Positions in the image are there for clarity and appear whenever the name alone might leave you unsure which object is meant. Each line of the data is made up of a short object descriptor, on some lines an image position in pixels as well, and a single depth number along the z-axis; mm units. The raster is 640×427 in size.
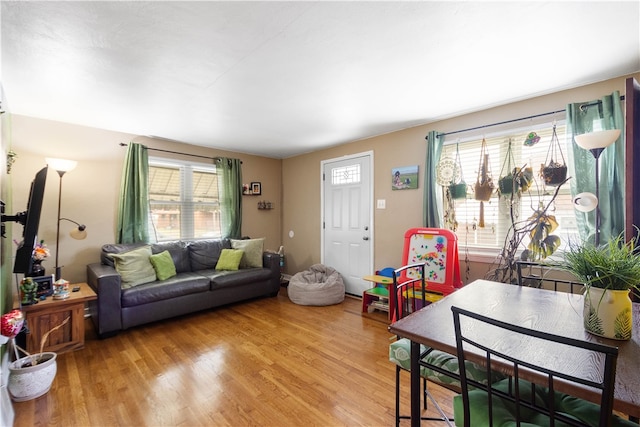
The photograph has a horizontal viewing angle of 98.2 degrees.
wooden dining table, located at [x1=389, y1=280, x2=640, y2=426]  784
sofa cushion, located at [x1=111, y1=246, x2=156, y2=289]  2969
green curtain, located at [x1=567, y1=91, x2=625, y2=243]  2129
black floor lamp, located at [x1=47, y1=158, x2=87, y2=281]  2850
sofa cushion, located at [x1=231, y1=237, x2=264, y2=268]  4039
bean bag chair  3691
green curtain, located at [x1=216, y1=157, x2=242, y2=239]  4469
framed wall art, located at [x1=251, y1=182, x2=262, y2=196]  4883
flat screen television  1690
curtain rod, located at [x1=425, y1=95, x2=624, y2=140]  2291
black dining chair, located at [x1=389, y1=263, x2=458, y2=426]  1313
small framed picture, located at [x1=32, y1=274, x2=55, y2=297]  2479
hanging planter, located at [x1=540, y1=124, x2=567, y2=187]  2400
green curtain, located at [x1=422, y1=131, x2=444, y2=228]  3131
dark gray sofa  2738
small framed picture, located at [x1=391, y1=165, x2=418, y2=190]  3423
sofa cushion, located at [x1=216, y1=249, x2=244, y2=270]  3871
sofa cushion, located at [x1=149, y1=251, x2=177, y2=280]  3291
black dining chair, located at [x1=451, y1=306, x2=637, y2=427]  720
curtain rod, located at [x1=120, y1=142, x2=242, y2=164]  3606
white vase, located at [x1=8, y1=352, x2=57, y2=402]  1806
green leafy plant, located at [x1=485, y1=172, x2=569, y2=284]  2428
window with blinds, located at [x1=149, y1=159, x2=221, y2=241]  3932
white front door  3998
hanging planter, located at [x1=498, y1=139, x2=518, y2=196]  2654
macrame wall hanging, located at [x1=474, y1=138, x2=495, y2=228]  2852
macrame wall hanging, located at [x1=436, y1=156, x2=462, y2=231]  3070
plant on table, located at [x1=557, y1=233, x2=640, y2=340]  1024
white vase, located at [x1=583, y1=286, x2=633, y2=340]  1022
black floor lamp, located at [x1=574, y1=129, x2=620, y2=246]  1923
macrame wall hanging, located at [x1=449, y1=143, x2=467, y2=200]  2988
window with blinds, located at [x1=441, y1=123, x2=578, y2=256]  2490
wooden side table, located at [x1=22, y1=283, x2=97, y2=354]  2336
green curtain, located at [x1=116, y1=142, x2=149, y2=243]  3525
